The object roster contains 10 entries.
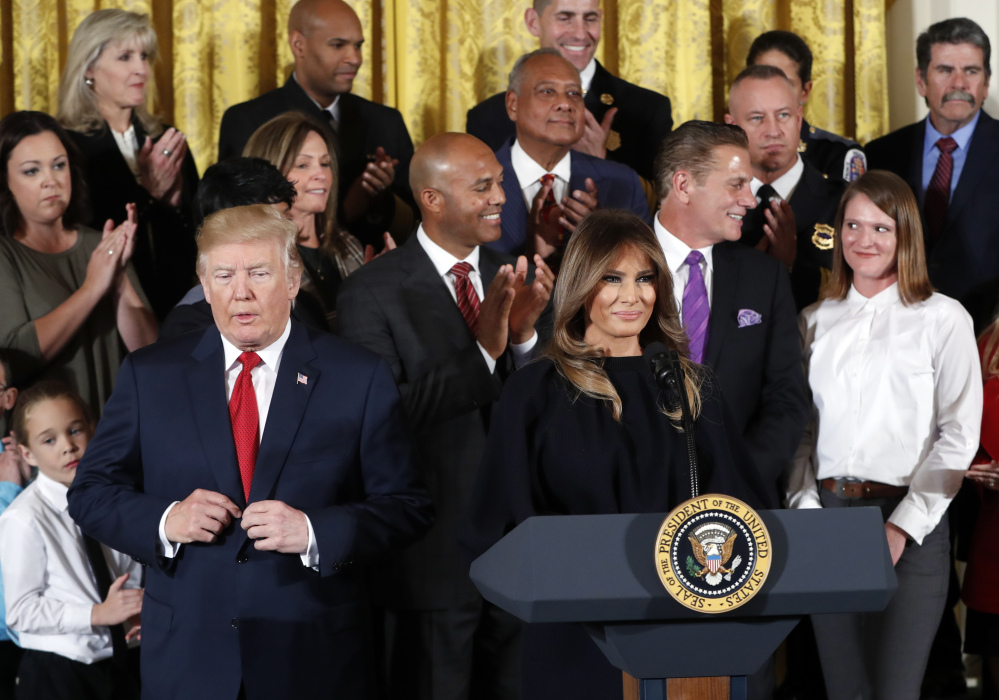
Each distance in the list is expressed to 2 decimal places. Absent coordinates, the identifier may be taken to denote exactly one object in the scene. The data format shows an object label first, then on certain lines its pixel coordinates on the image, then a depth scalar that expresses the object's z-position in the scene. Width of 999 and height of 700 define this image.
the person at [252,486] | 4.62
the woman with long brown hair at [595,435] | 4.60
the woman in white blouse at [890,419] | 6.64
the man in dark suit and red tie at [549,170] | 7.79
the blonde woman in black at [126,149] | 8.22
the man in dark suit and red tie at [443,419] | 6.37
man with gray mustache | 8.34
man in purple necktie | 6.68
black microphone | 4.03
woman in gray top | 7.36
